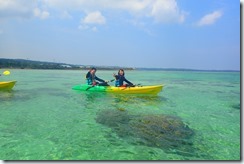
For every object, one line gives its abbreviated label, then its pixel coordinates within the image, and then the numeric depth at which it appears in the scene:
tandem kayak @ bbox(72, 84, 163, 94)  12.96
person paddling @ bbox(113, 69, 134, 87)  13.08
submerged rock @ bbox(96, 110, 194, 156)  5.26
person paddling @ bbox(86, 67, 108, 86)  14.04
